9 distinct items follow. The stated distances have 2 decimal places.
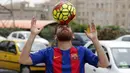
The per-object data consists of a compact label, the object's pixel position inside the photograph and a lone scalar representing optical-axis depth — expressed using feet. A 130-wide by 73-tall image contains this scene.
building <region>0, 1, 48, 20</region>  246.27
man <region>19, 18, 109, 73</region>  12.01
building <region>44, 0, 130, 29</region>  278.05
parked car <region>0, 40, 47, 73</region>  43.78
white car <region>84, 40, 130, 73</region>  26.20
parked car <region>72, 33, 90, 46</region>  87.39
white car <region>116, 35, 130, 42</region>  75.98
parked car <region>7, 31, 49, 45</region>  91.95
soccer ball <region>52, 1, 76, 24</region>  12.17
